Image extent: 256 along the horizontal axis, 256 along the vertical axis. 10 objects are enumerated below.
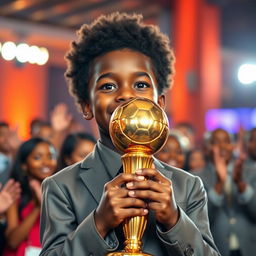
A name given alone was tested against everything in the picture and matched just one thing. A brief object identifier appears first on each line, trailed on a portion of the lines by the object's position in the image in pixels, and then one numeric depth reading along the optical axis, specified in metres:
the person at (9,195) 4.84
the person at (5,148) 8.07
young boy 1.91
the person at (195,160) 8.76
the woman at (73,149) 5.71
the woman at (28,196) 4.95
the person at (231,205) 6.25
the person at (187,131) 10.57
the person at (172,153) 6.38
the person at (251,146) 7.57
